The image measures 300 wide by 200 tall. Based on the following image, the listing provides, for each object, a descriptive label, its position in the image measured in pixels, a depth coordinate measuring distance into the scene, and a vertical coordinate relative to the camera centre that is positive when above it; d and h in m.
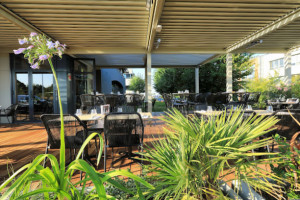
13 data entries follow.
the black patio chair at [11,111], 6.35 -0.57
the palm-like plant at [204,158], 0.84 -0.33
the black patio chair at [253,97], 6.75 -0.12
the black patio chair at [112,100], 6.34 -0.18
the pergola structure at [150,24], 4.08 +2.05
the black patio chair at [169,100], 7.01 -0.21
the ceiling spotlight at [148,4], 3.78 +1.99
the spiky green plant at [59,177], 0.68 -0.35
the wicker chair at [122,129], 2.35 -0.47
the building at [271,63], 21.67 +4.56
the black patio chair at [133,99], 6.84 -0.16
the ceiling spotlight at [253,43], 6.47 +1.94
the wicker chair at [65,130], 2.29 -0.48
